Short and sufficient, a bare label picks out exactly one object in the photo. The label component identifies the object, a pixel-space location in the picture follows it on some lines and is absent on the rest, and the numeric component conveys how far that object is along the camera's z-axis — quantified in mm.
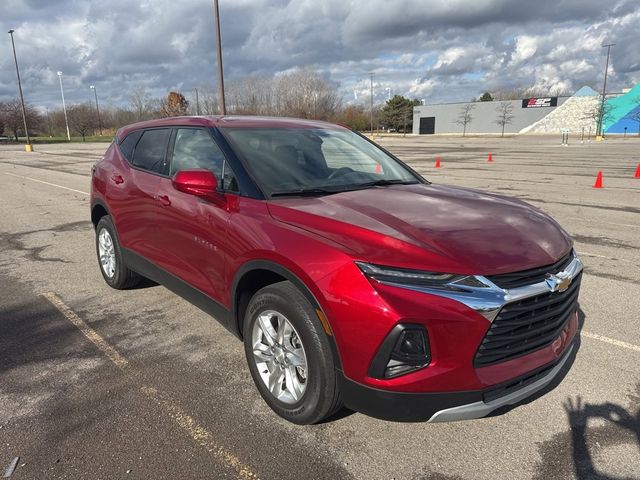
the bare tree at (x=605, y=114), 75350
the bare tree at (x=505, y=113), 93525
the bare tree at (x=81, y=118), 82312
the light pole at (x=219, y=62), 20880
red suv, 2215
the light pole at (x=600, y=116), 65375
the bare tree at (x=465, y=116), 96238
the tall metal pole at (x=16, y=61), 42219
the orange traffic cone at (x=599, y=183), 13414
